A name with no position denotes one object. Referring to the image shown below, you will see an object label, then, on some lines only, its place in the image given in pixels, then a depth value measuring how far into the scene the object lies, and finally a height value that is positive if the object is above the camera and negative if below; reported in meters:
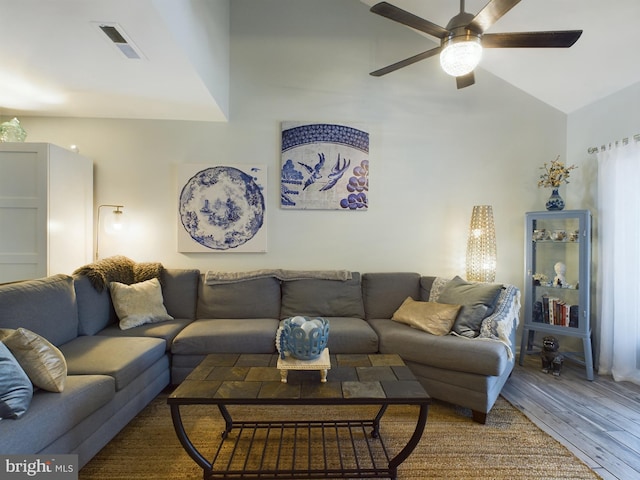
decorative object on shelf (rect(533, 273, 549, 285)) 3.07 -0.39
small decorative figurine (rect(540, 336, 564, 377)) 2.80 -1.05
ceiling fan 1.67 +1.13
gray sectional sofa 1.57 -0.73
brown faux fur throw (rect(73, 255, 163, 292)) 2.57 -0.29
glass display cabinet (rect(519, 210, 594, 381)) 2.79 -0.41
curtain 2.63 -0.19
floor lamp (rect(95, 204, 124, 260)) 3.03 +0.15
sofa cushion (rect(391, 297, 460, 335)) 2.41 -0.62
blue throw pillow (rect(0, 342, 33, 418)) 1.27 -0.63
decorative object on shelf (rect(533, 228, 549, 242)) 3.06 +0.04
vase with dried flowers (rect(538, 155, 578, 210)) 2.99 +0.57
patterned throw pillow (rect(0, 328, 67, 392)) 1.47 -0.58
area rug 1.62 -1.20
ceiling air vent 1.80 +1.21
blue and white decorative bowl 1.61 -0.52
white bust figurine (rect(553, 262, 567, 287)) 2.98 -0.34
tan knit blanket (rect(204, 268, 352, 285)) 2.94 -0.35
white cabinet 2.59 +0.22
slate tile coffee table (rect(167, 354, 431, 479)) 1.42 -0.90
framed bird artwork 3.21 +0.75
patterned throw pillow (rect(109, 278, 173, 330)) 2.56 -0.55
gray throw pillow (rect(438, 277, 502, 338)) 2.38 -0.50
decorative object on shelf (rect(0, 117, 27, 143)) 2.69 +0.91
